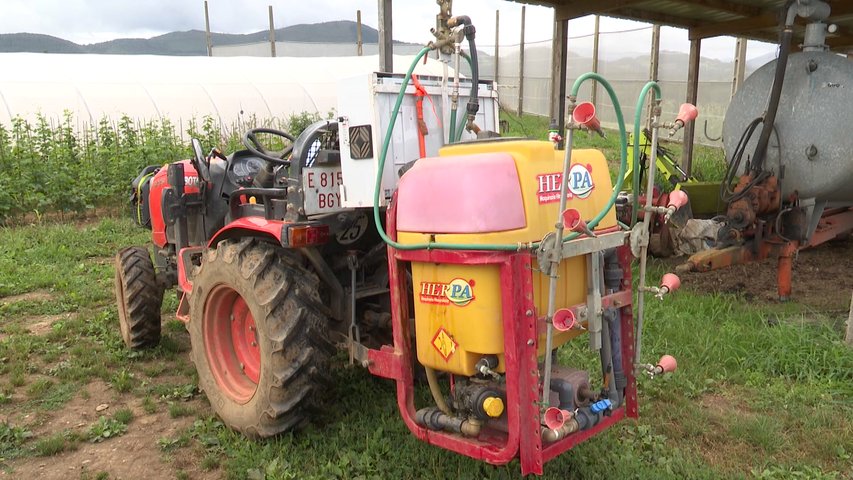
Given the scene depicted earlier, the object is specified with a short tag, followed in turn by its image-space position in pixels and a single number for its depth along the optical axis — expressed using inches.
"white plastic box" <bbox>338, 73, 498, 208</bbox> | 112.1
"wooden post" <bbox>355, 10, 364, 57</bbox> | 780.6
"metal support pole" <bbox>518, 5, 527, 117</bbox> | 781.9
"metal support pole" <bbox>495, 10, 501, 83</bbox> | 859.4
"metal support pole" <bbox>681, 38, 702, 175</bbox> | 325.1
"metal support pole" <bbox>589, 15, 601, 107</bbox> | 622.7
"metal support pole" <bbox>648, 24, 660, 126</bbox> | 358.9
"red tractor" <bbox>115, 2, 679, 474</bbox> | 92.4
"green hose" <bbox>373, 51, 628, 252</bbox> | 90.2
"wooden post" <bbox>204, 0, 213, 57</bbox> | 888.9
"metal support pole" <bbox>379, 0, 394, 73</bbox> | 213.0
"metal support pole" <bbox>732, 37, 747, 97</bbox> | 447.8
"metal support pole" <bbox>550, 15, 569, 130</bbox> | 265.0
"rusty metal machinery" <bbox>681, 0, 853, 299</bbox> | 219.3
